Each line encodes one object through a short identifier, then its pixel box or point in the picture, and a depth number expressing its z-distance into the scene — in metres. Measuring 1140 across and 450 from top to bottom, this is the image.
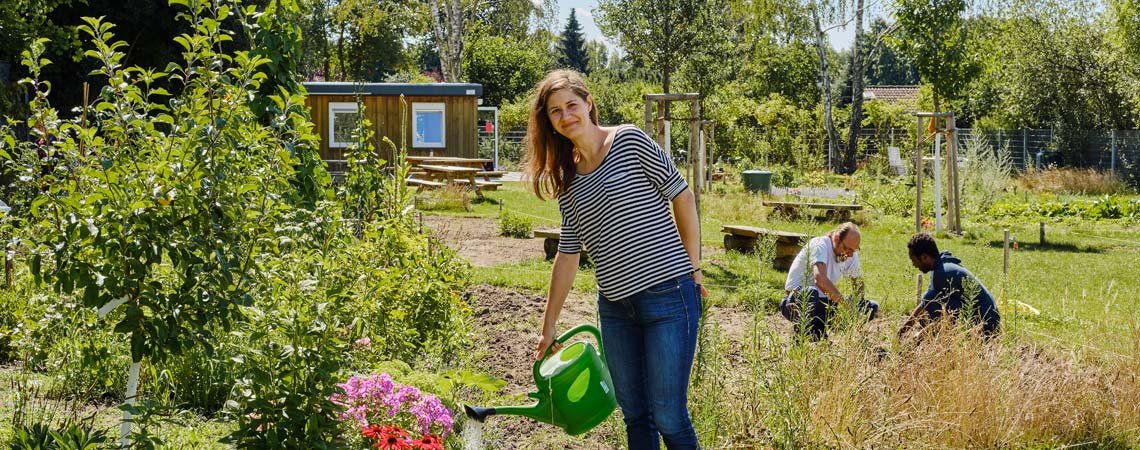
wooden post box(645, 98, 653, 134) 9.64
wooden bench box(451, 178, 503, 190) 20.22
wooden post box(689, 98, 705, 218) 9.95
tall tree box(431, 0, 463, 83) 27.75
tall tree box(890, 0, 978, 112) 15.91
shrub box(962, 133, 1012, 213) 16.72
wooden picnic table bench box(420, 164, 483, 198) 19.00
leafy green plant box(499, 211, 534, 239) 13.23
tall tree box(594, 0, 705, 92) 22.56
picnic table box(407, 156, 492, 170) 21.20
